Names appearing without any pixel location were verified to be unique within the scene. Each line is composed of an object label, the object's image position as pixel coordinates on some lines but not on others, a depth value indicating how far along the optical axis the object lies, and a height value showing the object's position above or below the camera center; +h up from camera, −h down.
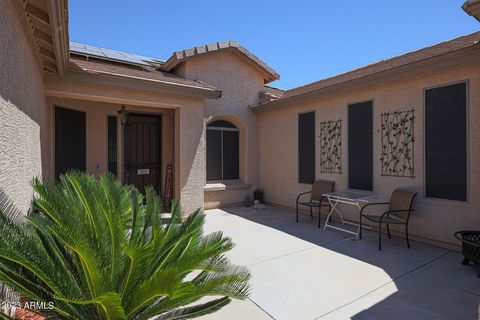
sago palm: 1.67 -0.75
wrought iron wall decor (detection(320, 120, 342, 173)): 6.94 +0.34
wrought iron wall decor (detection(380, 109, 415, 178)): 5.50 +0.33
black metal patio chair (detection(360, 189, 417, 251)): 5.05 -1.00
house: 3.53 +0.85
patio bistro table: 5.78 -0.87
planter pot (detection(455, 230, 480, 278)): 3.85 -1.33
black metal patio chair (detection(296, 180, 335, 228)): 6.93 -0.87
